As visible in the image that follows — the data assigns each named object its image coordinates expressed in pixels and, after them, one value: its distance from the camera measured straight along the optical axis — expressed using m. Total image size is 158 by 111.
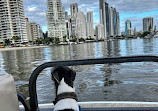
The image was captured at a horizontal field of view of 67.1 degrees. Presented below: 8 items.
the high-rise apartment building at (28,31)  128.26
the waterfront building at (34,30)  136.95
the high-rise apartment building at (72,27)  142.87
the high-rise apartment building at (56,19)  134.75
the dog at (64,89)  0.78
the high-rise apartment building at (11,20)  100.56
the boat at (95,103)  1.07
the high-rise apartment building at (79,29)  146.07
